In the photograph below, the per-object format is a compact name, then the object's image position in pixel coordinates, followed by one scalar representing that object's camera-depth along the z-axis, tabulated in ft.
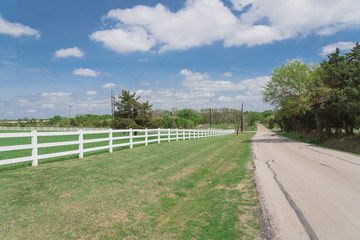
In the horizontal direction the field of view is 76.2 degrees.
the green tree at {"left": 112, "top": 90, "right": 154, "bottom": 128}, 124.88
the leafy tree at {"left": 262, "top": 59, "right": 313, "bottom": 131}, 88.74
